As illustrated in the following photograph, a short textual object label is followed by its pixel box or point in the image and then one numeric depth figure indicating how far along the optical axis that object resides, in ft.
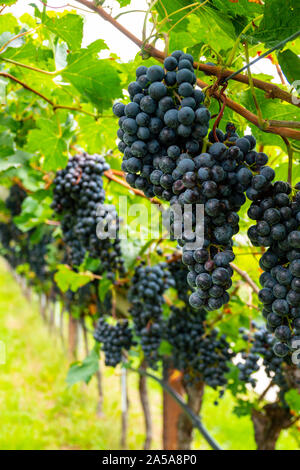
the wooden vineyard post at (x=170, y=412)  10.93
